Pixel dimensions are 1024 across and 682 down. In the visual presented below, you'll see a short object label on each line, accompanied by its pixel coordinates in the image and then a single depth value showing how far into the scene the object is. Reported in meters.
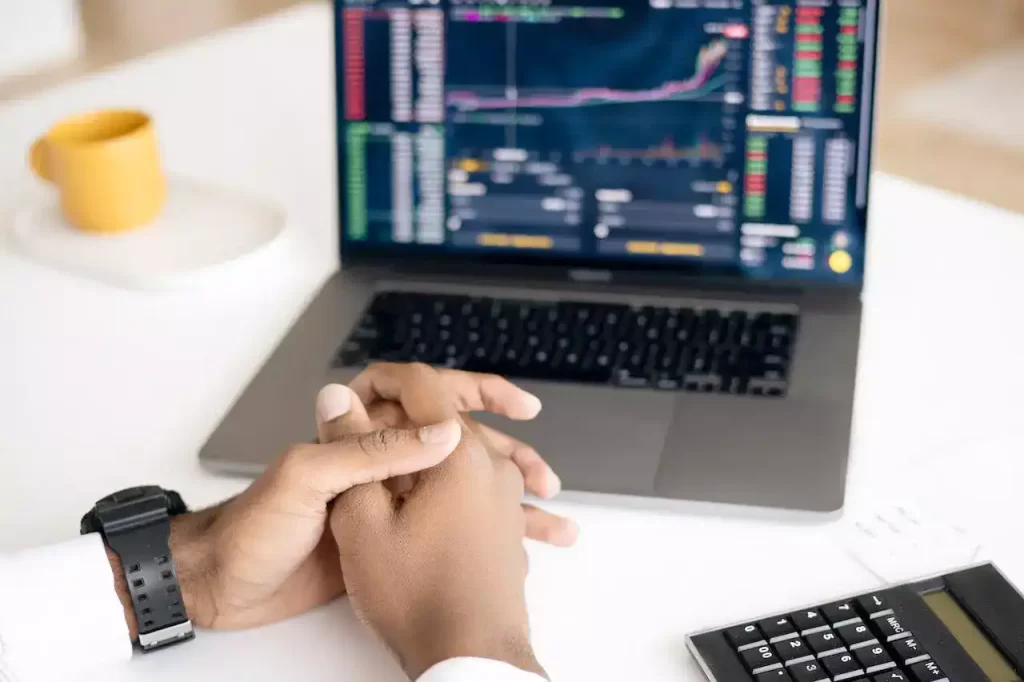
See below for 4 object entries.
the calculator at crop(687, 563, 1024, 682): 0.68
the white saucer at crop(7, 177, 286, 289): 1.18
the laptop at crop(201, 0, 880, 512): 1.01
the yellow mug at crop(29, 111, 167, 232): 1.21
